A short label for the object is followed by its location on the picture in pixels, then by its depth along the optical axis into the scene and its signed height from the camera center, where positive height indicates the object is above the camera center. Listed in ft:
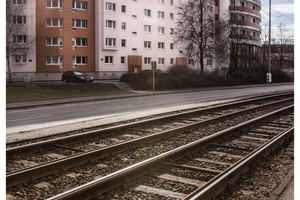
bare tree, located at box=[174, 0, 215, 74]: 133.08 +25.76
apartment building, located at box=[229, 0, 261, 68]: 163.84 +37.66
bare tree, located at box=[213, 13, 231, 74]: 133.80 +21.48
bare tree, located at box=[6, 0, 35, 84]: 151.23 +25.92
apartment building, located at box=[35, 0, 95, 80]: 161.79 +26.91
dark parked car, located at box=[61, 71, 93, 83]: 124.77 +4.64
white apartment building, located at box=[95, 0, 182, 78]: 169.78 +31.32
